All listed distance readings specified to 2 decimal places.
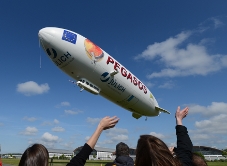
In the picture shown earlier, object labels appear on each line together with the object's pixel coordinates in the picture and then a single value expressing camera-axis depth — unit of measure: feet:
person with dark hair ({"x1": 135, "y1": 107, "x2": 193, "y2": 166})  10.66
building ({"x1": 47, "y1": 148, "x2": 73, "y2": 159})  545.85
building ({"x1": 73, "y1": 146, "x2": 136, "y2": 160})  510.17
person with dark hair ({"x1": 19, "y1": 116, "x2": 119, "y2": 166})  12.07
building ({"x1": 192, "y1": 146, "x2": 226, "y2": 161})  483.92
